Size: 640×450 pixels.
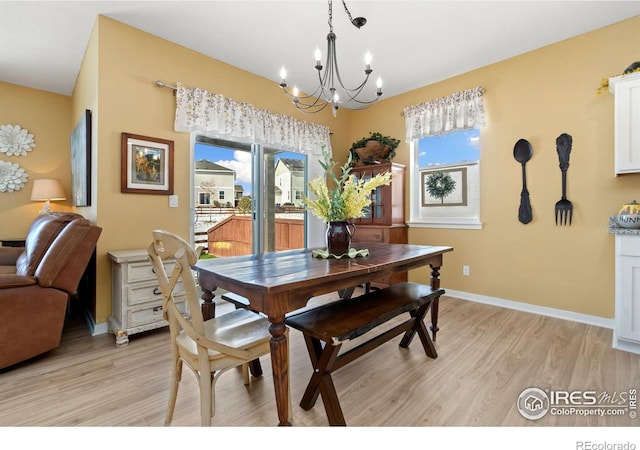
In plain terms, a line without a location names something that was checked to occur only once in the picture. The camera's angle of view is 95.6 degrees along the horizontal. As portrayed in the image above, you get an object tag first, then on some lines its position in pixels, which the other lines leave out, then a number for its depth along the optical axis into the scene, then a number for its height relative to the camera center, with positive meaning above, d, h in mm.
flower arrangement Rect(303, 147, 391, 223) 1808 +148
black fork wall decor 2775 +483
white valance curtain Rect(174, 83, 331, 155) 2883 +1135
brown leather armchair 1868 -452
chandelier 3779 +1770
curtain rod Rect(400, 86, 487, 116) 3264 +1486
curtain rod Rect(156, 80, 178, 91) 2723 +1300
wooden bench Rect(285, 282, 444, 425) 1428 -555
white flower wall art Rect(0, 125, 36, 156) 3562 +1025
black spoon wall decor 3002 +440
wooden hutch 3801 +102
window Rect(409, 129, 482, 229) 3480 +523
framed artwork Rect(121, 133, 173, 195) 2559 +525
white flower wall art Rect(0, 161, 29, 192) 3574 +567
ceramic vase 1862 -95
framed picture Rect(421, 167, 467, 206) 3576 +443
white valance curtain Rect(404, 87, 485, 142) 3301 +1303
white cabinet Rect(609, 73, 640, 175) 2223 +765
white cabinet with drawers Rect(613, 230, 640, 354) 2121 -532
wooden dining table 1271 -275
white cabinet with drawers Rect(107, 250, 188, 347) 2283 -601
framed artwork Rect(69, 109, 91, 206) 2584 +595
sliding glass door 3260 +305
